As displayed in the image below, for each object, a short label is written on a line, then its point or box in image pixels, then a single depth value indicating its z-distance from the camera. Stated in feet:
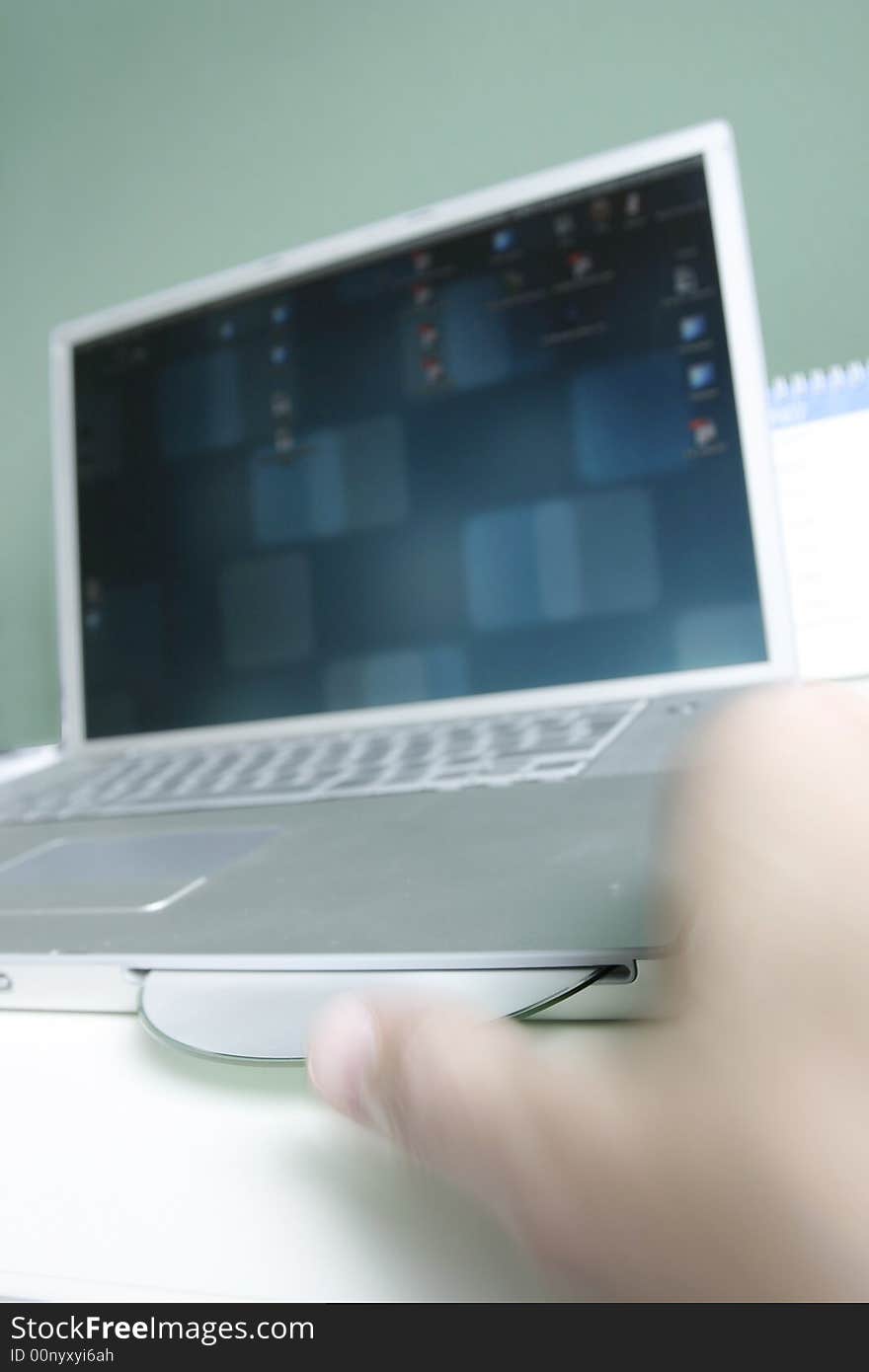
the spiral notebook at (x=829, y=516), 2.12
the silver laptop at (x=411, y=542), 1.44
